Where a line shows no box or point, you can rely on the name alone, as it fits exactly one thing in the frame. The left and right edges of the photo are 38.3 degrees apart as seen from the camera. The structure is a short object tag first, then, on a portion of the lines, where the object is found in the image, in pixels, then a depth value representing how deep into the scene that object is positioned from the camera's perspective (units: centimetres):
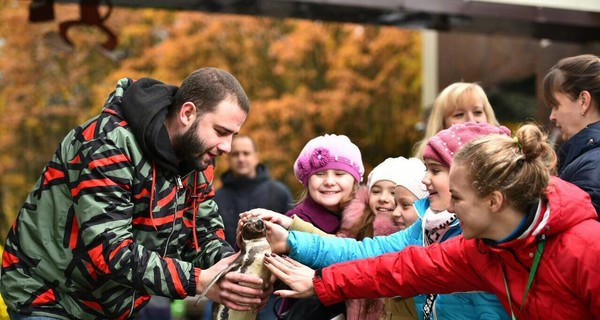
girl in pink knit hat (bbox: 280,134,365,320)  486
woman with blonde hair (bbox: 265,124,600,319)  320
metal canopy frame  901
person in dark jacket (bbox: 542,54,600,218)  407
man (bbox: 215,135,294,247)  838
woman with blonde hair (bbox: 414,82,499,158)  538
